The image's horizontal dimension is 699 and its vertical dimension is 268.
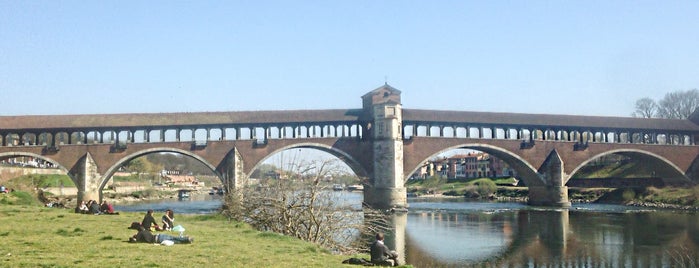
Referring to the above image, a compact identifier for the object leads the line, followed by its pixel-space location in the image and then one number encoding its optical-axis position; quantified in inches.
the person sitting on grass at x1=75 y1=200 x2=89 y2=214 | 959.6
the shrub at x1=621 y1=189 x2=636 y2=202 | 2201.0
